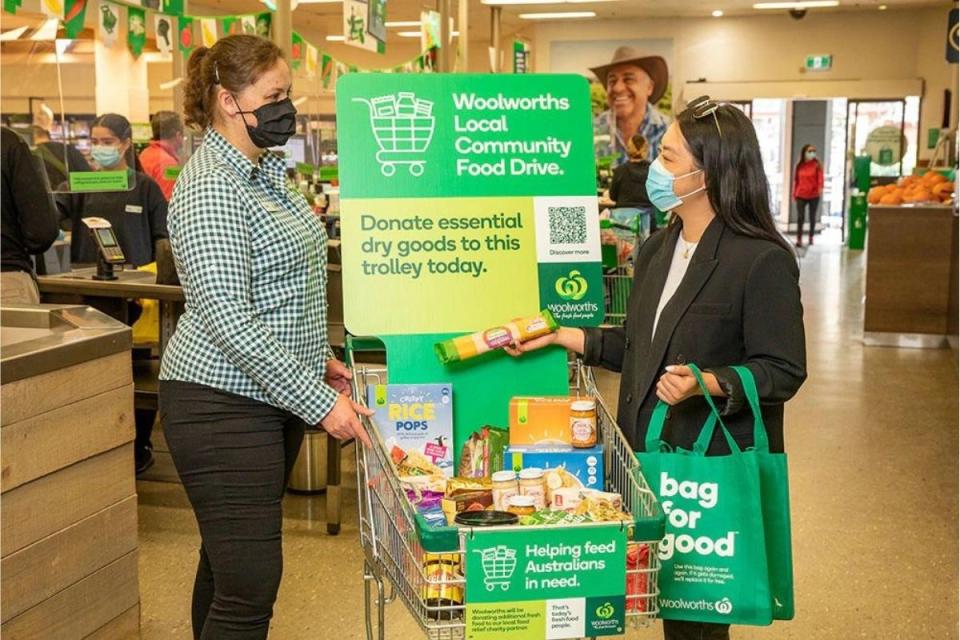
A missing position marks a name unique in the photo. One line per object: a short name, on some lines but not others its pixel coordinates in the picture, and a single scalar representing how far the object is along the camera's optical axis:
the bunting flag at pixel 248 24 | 7.17
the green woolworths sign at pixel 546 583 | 1.95
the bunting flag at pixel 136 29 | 6.31
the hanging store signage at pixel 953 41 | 11.75
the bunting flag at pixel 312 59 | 8.88
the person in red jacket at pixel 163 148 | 6.98
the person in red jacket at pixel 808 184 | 19.14
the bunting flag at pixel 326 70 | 9.23
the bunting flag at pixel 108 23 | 5.98
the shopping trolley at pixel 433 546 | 1.97
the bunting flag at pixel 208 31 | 7.12
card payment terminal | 5.19
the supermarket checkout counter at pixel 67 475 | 2.78
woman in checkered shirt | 2.39
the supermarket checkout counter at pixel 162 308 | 4.81
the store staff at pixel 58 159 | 5.86
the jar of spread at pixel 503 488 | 2.17
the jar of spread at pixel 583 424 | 2.39
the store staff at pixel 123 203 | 6.10
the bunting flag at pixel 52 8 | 5.67
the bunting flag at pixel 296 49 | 8.38
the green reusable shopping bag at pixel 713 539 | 2.23
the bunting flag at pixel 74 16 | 5.87
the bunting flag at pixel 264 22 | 7.23
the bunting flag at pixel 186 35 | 6.89
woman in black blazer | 2.38
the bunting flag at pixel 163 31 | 6.54
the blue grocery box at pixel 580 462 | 2.37
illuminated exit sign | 20.77
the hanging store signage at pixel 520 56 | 15.20
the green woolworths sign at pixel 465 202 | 2.58
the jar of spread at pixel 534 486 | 2.21
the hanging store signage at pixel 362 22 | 8.08
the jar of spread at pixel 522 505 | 2.12
